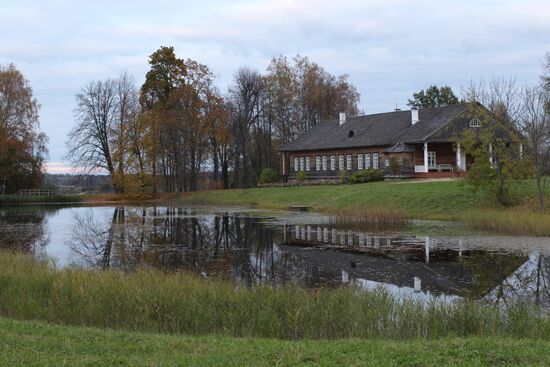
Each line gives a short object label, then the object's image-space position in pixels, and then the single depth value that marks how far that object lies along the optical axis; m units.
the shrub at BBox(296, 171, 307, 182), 54.62
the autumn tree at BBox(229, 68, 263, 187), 60.25
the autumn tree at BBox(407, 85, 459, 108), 74.12
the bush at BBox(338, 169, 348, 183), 47.91
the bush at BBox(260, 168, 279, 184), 56.69
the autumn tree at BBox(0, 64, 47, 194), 57.59
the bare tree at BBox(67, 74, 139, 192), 57.72
